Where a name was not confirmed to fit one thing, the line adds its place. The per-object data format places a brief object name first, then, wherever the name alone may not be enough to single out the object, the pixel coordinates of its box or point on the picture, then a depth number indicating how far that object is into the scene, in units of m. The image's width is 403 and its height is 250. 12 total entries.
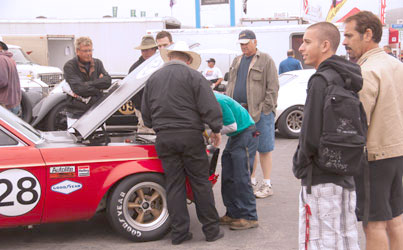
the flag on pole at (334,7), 26.03
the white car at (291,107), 9.76
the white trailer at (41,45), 16.22
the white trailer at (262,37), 15.49
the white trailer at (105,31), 17.73
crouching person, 4.48
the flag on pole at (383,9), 21.82
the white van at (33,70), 11.85
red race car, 3.85
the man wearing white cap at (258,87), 5.52
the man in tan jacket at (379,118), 2.94
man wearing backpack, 2.58
